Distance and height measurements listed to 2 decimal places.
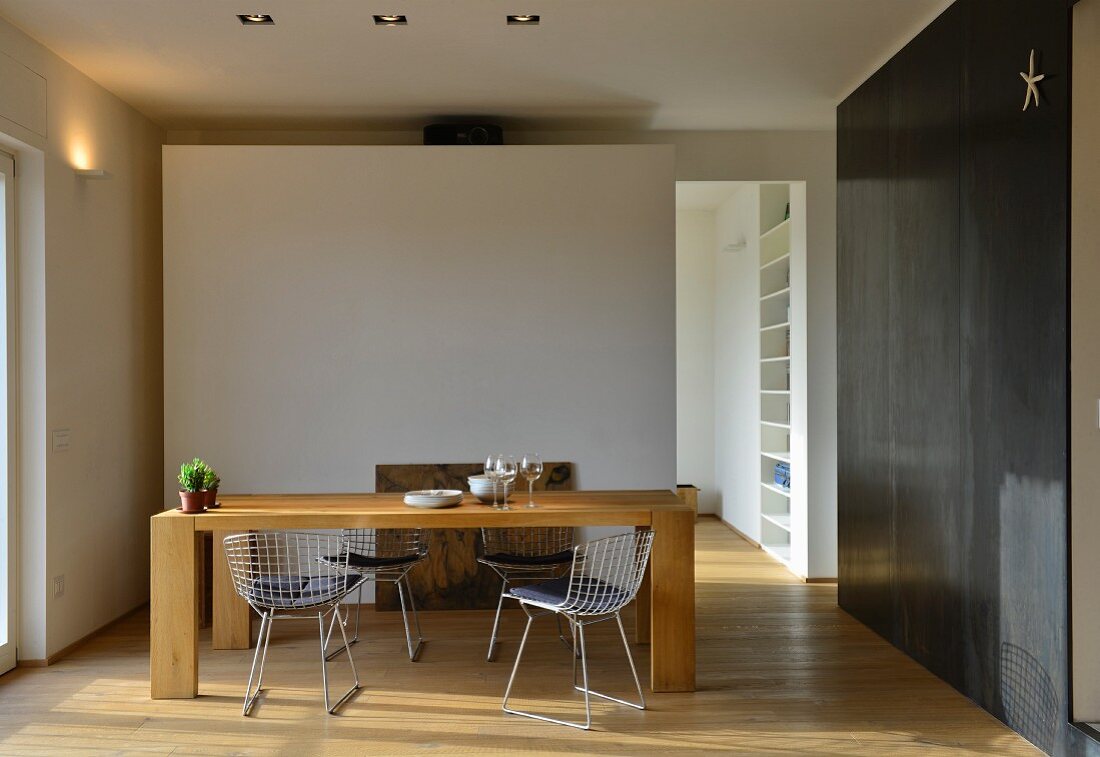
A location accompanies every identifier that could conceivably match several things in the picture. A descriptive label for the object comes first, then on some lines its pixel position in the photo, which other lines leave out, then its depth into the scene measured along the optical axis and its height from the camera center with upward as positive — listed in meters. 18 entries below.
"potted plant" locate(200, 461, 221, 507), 3.91 -0.45
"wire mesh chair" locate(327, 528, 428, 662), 4.34 -0.87
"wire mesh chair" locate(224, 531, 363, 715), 3.68 -0.85
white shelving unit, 7.38 +0.20
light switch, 4.52 -0.29
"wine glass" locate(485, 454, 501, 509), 3.98 -0.39
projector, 5.75 +1.52
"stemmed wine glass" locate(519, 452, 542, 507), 4.00 -0.38
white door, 4.29 -0.22
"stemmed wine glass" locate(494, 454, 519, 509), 3.97 -0.40
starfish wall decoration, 3.31 +1.05
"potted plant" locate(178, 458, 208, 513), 3.86 -0.46
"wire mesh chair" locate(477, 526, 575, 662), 4.43 -0.88
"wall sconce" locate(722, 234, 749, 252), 7.94 +1.13
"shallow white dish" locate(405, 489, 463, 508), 3.87 -0.51
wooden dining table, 3.79 -0.72
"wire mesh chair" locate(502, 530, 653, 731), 3.62 -0.86
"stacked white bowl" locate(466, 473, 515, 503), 4.02 -0.48
